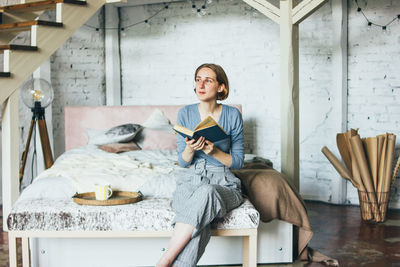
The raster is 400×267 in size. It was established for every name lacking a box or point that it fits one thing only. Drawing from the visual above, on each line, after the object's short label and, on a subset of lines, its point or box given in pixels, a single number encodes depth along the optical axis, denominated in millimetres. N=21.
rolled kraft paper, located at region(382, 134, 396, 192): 4207
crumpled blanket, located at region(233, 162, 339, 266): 2998
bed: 2529
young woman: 2326
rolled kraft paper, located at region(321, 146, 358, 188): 4371
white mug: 2701
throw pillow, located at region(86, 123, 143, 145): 4633
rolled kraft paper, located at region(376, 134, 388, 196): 4211
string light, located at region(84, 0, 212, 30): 5504
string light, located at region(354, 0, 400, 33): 4697
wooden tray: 2627
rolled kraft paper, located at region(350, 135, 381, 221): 4199
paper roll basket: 4188
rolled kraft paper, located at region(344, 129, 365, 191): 4281
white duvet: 2955
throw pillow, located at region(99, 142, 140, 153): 4465
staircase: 3752
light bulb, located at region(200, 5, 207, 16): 5512
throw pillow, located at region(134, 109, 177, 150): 4754
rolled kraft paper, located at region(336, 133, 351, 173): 4406
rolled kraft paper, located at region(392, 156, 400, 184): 4302
